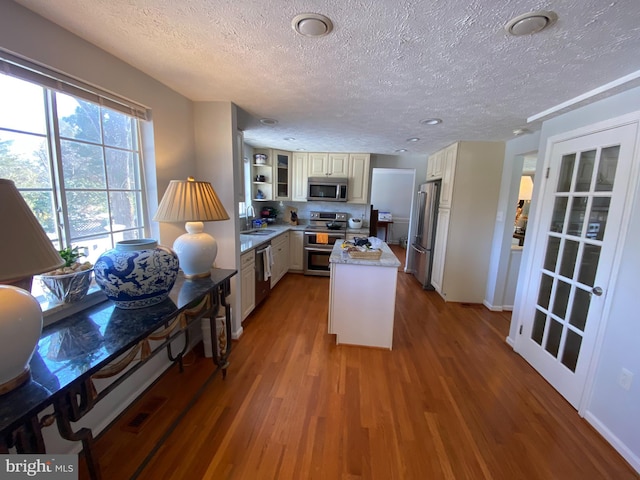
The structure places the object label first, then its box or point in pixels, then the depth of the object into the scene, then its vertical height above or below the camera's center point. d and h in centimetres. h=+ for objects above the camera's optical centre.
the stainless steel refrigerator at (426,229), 394 -35
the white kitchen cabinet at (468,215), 331 -8
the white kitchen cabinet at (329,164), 452 +74
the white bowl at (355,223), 465 -34
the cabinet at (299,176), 461 +49
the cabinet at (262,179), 431 +39
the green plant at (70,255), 127 -32
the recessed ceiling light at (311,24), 110 +82
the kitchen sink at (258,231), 388 -49
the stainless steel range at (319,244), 436 -73
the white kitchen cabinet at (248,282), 269 -93
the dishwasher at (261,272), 310 -91
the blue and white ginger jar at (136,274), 124 -40
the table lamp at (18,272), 69 -23
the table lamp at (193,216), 167 -12
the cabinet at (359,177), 449 +51
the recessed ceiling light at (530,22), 104 +82
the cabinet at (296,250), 452 -88
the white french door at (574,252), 167 -30
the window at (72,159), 117 +19
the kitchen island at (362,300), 239 -93
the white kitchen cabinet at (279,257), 381 -91
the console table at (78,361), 76 -64
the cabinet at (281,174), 441 +50
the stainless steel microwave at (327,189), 448 +27
